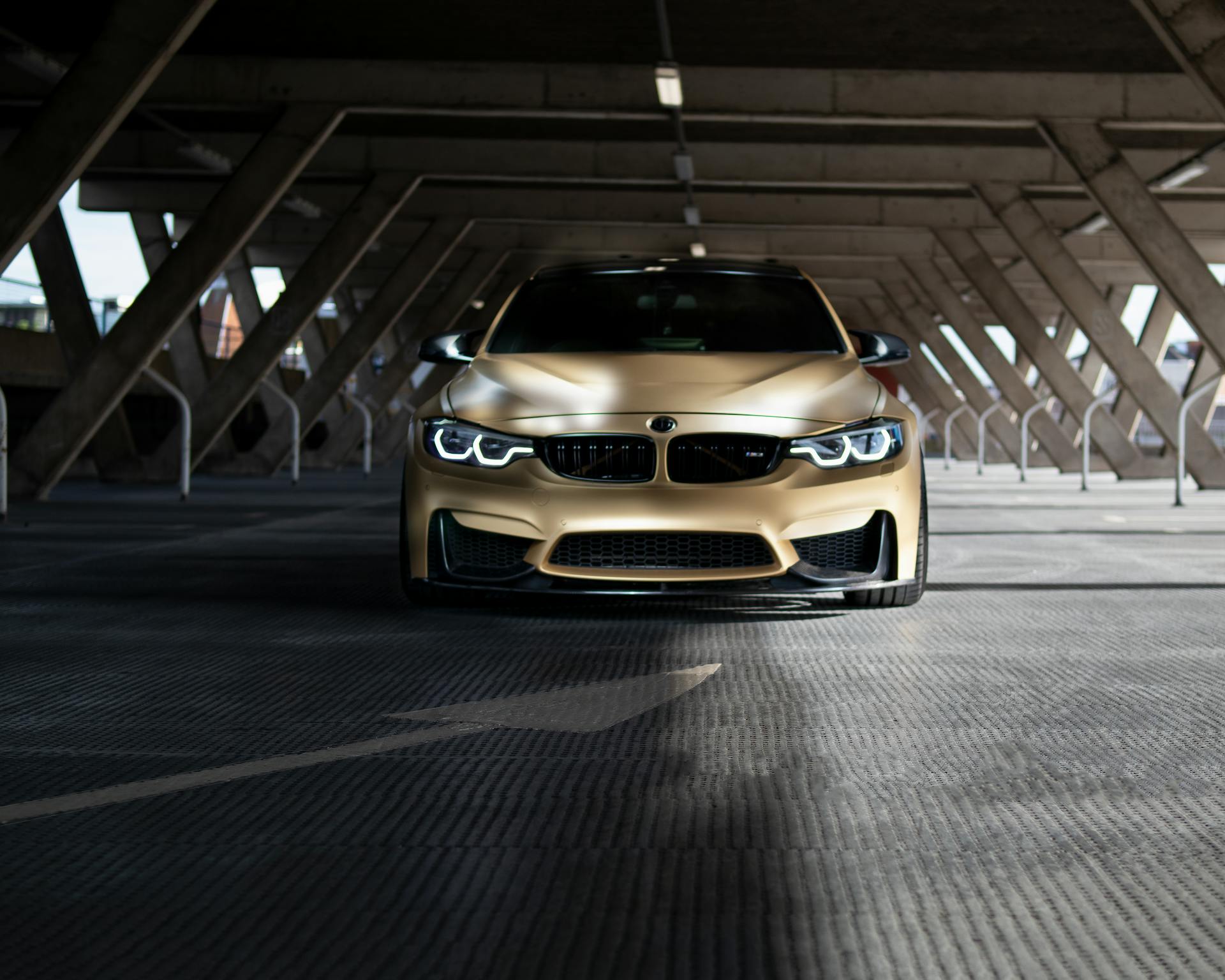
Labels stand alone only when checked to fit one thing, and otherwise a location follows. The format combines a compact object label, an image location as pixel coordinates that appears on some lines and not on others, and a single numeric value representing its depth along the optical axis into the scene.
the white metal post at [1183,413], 19.19
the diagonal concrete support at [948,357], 40.38
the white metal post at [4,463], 13.55
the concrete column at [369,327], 29.08
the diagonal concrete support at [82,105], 14.11
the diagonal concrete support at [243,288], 32.81
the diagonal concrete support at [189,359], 28.98
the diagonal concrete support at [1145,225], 20.42
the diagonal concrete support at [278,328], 22.88
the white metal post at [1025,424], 30.73
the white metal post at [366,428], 28.33
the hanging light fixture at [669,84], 18.22
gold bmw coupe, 6.75
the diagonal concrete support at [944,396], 50.81
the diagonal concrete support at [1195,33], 14.06
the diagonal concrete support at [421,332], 35.47
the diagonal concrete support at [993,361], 35.56
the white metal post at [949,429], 39.72
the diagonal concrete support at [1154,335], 37.84
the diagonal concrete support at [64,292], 22.09
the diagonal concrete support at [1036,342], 31.06
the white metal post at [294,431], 24.20
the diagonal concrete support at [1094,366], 43.38
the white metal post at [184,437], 17.97
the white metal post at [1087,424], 24.97
